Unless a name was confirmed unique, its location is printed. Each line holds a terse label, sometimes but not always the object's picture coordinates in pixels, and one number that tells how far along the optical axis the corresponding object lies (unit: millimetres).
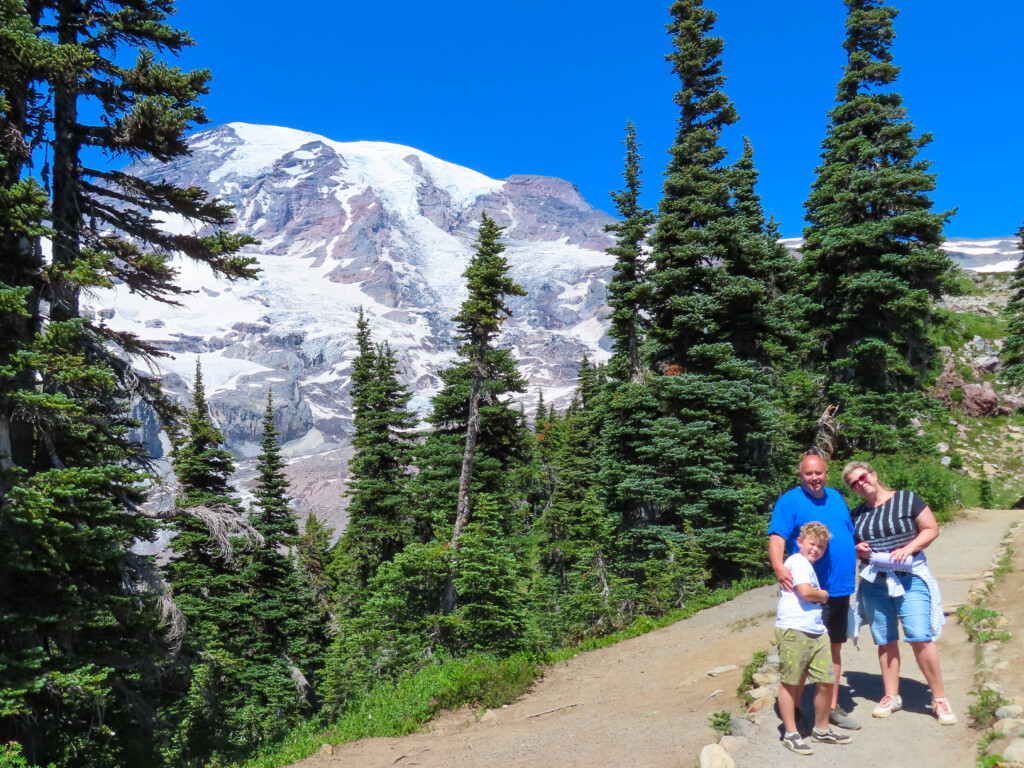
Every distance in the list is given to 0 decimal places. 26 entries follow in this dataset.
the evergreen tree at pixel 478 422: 18797
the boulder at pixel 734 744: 4902
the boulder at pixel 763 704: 5750
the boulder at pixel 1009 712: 4555
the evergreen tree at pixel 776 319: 17797
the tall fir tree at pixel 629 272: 19688
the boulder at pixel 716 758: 4609
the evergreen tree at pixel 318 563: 30275
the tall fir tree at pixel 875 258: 18656
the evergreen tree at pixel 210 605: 16844
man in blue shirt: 4898
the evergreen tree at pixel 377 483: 24516
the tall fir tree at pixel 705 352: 15930
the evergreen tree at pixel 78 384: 7301
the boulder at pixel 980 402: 29109
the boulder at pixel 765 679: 6379
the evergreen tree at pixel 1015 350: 21844
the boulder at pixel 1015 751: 3969
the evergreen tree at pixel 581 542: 14484
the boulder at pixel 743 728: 5195
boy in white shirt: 4594
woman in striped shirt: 4836
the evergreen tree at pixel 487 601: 11156
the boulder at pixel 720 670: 7820
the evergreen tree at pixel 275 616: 20484
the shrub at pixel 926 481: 16109
